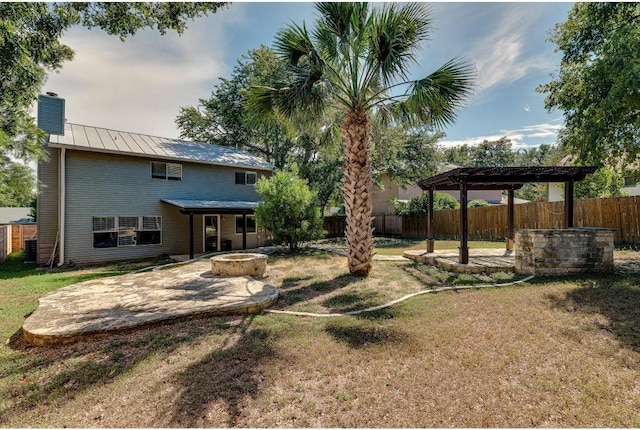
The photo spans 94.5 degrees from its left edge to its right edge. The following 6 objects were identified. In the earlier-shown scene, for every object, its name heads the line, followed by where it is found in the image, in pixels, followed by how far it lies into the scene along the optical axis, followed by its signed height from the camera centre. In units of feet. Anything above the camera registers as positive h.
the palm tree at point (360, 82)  23.47 +11.62
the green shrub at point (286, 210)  42.27 +1.61
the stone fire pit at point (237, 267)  27.55 -4.25
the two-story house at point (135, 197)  39.86 +3.87
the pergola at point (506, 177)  27.17 +4.19
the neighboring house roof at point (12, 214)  101.28 +3.35
